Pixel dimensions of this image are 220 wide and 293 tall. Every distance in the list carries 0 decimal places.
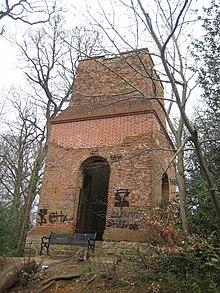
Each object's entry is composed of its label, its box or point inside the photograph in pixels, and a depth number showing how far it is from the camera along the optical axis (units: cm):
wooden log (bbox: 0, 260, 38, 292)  776
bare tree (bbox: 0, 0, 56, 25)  1157
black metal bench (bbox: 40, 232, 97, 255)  1107
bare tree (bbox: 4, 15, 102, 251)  1627
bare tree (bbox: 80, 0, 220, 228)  602
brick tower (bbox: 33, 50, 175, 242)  1156
